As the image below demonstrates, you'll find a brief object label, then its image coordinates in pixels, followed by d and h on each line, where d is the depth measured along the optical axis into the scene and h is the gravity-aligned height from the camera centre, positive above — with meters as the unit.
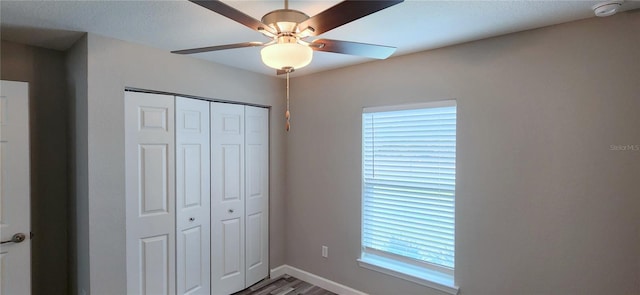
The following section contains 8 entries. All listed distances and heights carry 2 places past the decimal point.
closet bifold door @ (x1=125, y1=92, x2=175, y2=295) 2.45 -0.42
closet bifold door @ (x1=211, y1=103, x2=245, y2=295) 3.04 -0.58
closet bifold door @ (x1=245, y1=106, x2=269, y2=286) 3.33 -0.57
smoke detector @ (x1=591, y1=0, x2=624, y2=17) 1.67 +0.74
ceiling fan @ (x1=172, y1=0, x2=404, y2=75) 1.18 +0.50
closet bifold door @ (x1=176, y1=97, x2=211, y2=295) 2.74 -0.51
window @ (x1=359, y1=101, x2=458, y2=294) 2.52 -0.43
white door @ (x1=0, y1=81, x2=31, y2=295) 2.15 -0.34
